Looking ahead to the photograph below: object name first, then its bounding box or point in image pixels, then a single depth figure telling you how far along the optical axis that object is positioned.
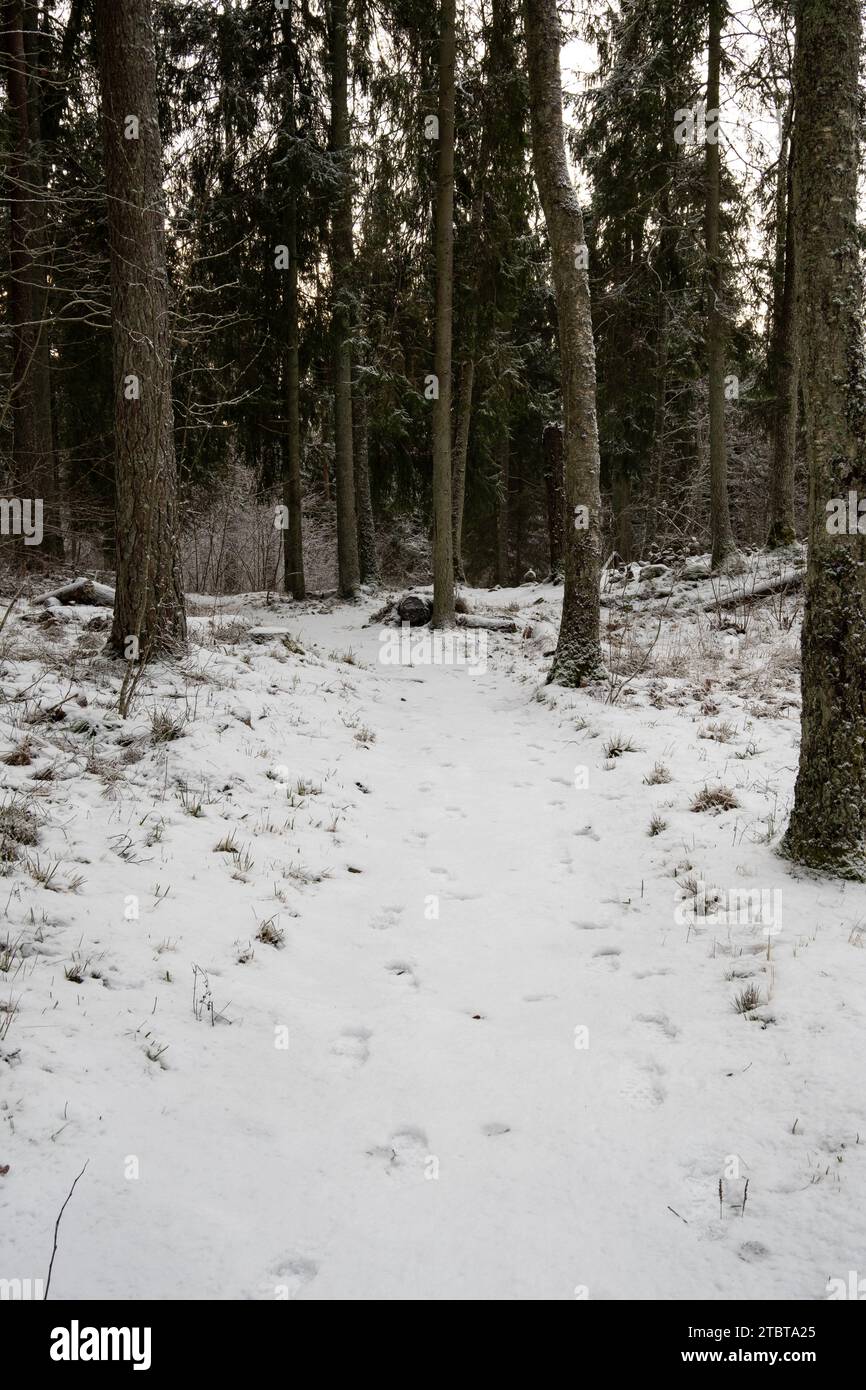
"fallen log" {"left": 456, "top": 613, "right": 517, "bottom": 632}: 13.76
